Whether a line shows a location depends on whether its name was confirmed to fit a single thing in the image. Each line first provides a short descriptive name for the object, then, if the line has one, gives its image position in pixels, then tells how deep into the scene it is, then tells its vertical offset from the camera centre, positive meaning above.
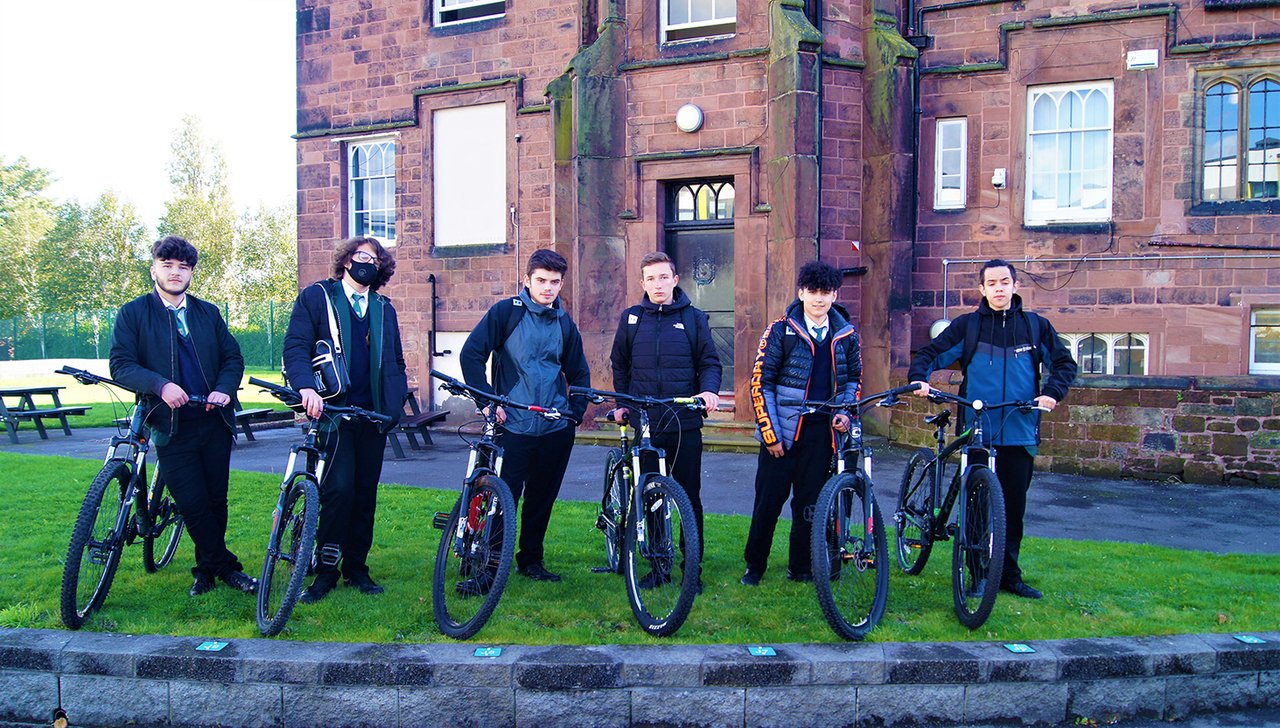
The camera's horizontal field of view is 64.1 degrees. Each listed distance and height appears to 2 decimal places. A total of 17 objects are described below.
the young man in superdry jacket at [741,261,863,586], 6.08 -0.46
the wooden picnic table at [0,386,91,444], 14.33 -1.39
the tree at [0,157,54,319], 50.78 +3.82
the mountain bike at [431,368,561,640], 5.09 -1.17
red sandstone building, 13.31 +2.07
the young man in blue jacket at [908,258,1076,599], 5.98 -0.28
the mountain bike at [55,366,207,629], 5.14 -1.11
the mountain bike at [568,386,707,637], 5.02 -1.13
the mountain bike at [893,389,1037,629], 5.23 -1.13
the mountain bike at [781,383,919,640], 5.15 -1.18
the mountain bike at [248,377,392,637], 5.03 -1.11
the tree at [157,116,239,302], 51.28 +5.34
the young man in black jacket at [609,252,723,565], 6.27 -0.24
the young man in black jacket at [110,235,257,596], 5.71 -0.41
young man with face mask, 5.79 -0.39
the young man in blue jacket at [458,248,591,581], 6.00 -0.34
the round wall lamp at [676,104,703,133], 13.37 +2.61
